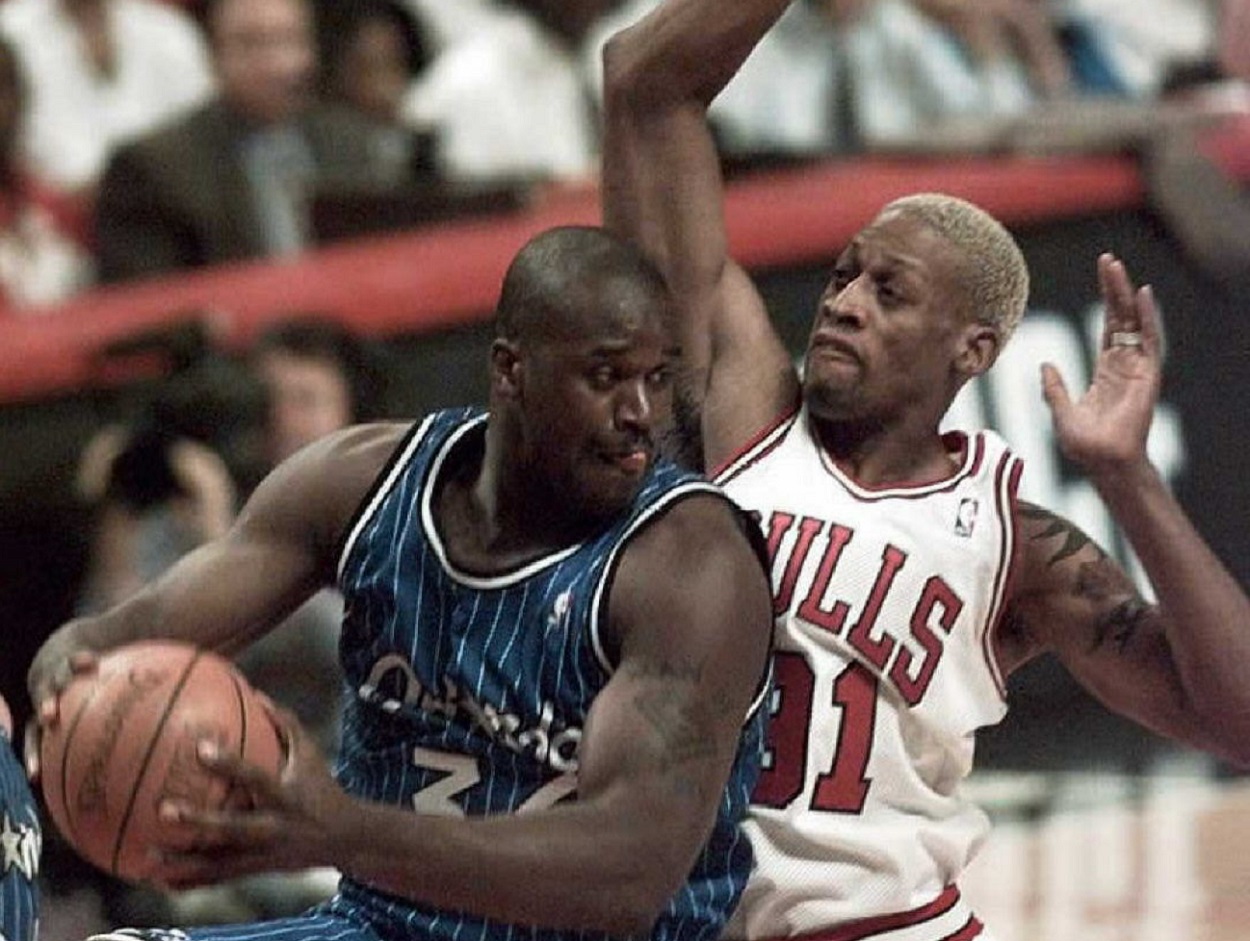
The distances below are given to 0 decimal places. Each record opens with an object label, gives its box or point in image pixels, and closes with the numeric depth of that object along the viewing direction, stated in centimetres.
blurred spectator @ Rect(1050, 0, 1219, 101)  2578
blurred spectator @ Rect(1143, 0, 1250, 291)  2109
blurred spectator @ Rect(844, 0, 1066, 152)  2366
